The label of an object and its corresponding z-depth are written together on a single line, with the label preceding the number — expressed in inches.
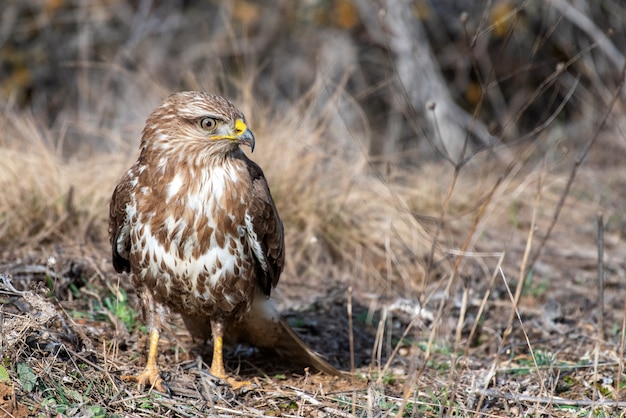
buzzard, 326.0
